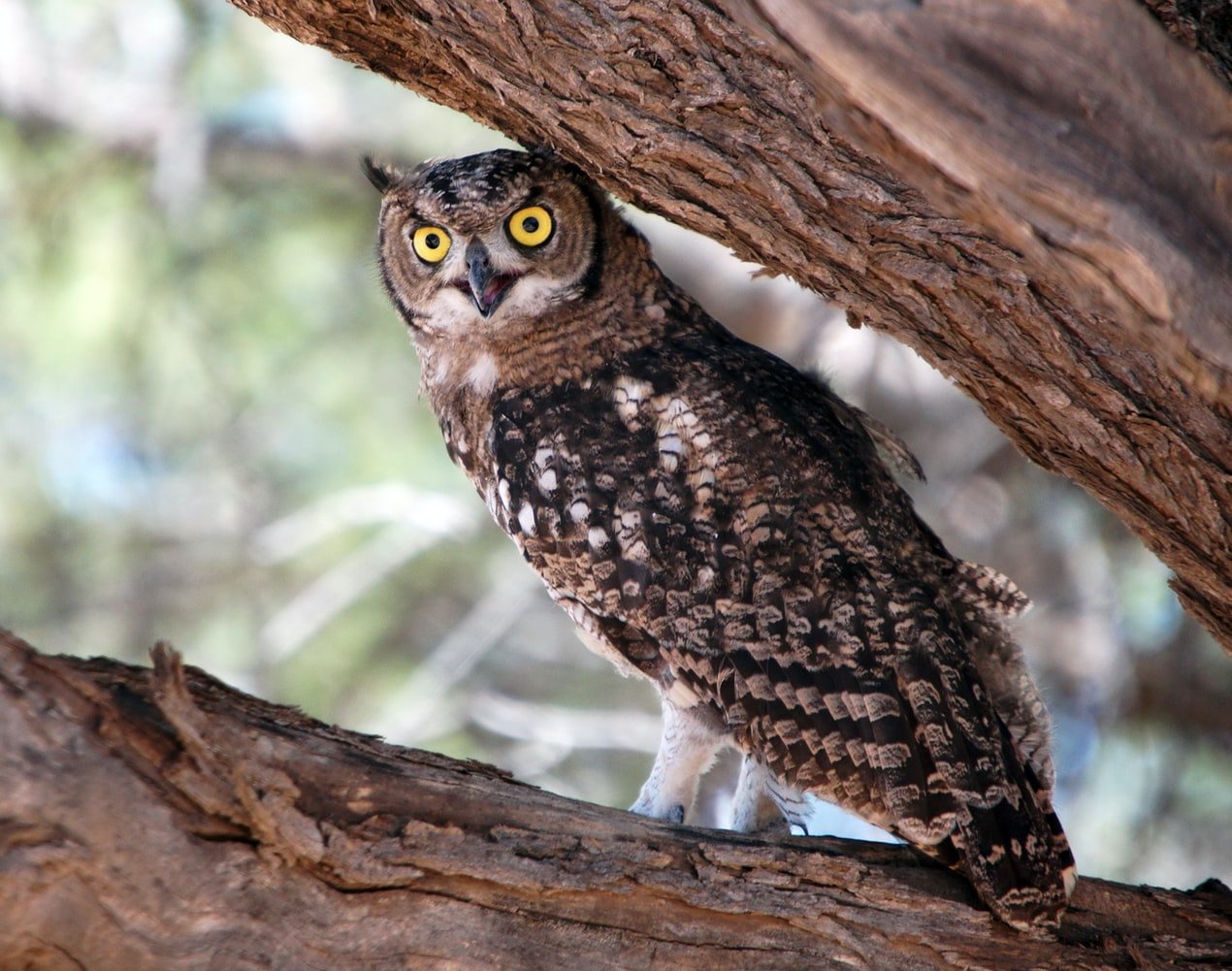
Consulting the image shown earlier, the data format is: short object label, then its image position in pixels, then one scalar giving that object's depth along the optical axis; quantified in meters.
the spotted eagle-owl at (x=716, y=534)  8.27
